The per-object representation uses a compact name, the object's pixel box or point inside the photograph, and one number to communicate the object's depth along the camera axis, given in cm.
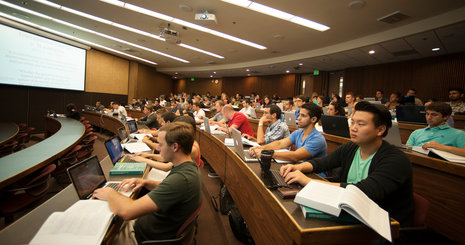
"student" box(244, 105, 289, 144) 281
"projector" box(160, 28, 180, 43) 629
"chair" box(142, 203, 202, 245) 115
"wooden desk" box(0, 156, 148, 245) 106
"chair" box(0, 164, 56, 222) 186
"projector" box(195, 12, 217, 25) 487
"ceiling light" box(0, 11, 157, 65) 691
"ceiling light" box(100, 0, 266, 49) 514
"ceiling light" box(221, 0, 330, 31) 452
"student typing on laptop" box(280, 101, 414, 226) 106
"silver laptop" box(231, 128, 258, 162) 181
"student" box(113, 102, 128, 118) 728
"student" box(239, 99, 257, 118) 578
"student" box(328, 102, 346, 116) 387
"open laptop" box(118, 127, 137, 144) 278
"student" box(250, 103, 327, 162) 179
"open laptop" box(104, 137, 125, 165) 191
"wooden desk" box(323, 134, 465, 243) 167
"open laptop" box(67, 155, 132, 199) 126
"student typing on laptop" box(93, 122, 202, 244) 111
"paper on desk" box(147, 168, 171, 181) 179
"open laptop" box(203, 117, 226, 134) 332
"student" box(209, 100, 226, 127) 441
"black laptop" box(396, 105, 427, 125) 315
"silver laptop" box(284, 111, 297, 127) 397
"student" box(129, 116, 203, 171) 187
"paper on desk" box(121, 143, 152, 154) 234
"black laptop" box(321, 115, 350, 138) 275
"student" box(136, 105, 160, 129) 421
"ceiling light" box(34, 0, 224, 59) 561
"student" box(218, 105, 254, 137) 354
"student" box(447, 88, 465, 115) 452
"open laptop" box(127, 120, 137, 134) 332
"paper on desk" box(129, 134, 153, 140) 294
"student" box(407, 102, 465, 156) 221
